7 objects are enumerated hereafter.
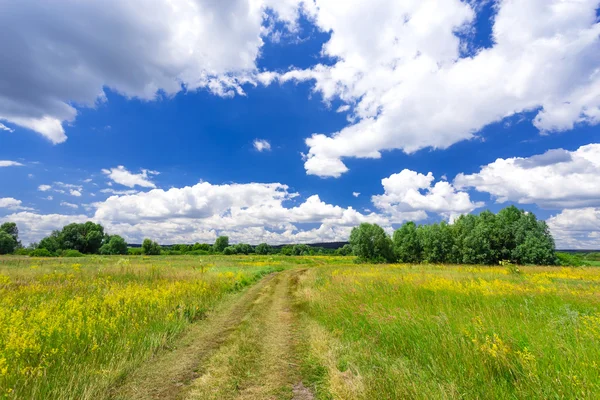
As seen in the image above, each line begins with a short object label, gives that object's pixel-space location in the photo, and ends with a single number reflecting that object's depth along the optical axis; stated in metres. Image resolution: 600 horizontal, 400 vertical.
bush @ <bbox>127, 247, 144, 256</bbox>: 125.15
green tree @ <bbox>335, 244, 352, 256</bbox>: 155.71
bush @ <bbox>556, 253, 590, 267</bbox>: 51.34
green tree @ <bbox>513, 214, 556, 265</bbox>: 48.00
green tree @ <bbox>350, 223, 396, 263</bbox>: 73.50
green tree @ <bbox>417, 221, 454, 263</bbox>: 62.81
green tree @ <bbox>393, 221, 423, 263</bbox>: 74.69
